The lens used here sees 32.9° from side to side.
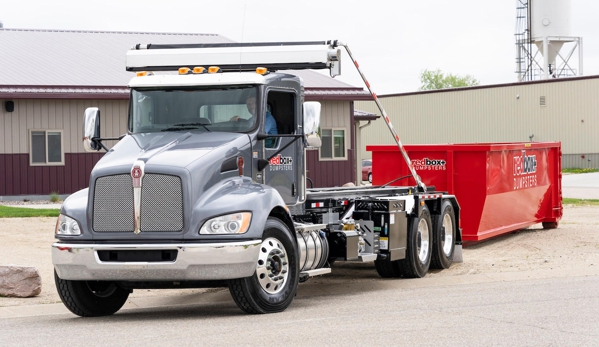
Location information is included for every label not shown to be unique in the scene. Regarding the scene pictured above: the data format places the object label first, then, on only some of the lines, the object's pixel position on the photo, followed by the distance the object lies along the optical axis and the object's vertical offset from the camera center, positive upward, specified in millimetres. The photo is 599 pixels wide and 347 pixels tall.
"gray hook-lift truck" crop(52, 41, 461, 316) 10117 -280
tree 126312 +11306
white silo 72000 +9953
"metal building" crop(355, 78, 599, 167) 61312 +3627
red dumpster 17141 -103
